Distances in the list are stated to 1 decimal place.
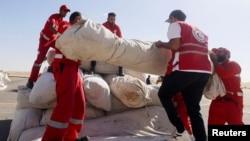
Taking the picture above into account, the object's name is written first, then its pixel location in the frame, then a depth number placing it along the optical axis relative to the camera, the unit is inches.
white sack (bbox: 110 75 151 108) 158.4
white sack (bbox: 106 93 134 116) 165.2
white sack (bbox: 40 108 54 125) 151.8
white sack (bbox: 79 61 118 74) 183.8
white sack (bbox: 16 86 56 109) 157.2
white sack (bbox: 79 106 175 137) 145.6
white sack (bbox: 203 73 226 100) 141.2
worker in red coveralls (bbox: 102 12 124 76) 259.6
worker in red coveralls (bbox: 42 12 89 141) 119.6
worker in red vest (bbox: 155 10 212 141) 124.6
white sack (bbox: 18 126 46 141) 134.1
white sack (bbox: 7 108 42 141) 143.8
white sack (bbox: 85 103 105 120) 157.4
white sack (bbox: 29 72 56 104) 152.3
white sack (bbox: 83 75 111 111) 154.4
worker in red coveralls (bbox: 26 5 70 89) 210.4
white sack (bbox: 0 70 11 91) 457.1
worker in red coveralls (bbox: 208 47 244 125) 142.0
